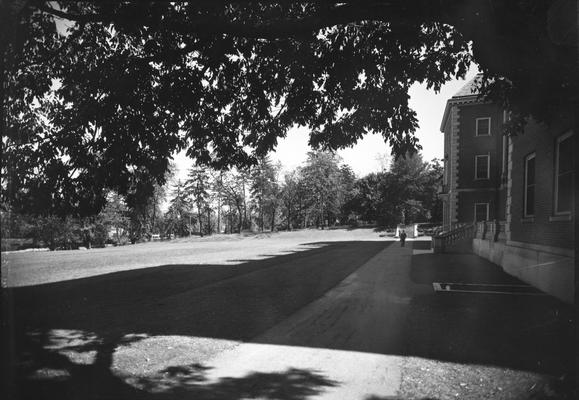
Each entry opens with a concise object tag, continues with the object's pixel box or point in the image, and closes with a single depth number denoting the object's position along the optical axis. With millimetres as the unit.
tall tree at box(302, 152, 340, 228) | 81500
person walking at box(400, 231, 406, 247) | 30891
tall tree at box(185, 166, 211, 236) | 93312
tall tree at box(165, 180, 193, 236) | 100250
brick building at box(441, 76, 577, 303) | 9352
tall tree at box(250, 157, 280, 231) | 81188
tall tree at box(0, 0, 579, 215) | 4512
